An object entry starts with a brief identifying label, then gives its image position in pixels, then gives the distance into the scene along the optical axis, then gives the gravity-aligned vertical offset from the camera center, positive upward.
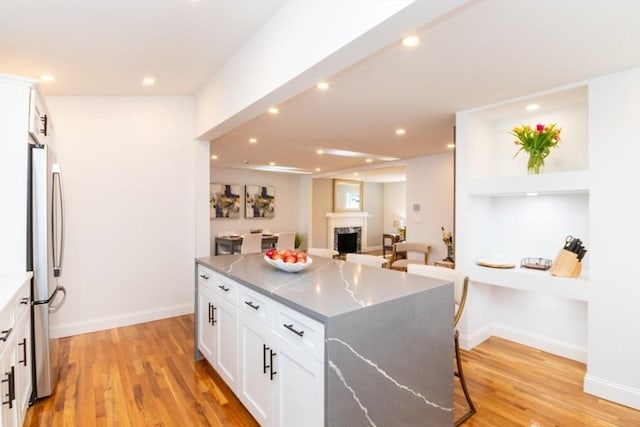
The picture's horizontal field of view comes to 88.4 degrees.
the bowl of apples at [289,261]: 2.34 -0.38
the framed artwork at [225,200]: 7.99 +0.21
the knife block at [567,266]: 2.79 -0.48
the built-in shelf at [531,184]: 2.64 +0.23
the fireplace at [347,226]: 10.12 -0.54
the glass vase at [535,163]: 3.01 +0.43
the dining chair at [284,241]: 7.20 -0.70
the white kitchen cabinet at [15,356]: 1.53 -0.80
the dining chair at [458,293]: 2.21 -0.59
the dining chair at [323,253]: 3.74 -0.50
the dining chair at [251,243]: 6.50 -0.69
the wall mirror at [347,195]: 10.32 +0.44
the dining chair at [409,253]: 5.70 -0.85
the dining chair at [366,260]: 3.12 -0.50
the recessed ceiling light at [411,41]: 1.97 +1.03
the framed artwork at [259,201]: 8.60 +0.21
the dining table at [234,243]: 7.07 -0.75
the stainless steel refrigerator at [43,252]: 2.23 -0.31
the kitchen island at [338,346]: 1.47 -0.72
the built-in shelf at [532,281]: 2.67 -0.64
